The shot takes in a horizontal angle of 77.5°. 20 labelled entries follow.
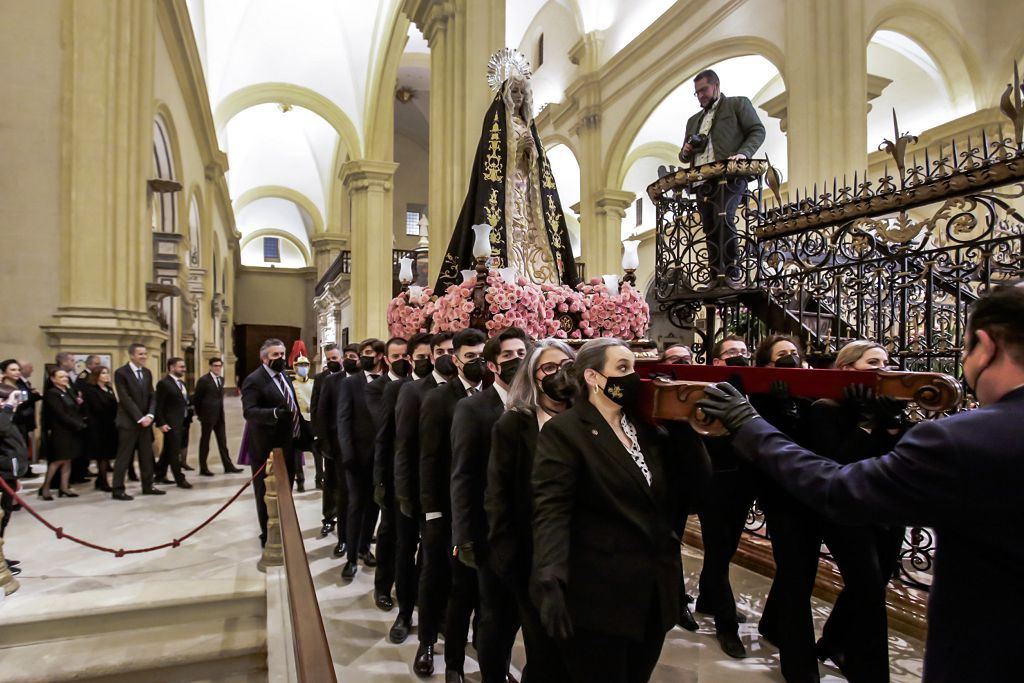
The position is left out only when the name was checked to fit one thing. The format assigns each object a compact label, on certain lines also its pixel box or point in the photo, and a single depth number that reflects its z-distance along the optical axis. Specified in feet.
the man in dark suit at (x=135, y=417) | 23.52
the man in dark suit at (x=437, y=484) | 10.83
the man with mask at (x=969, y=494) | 4.38
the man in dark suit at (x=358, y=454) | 15.53
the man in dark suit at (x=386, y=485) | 13.29
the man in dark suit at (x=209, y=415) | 29.07
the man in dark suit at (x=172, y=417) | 25.76
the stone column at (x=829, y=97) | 33.68
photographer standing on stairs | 19.66
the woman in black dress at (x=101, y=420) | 24.07
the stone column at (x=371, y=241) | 52.42
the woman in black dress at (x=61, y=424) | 21.65
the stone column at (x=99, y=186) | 26.12
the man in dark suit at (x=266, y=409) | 18.11
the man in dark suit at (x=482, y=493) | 9.14
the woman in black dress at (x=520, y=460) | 8.05
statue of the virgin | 16.94
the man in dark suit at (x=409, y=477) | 11.87
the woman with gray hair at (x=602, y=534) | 6.66
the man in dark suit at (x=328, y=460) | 18.94
